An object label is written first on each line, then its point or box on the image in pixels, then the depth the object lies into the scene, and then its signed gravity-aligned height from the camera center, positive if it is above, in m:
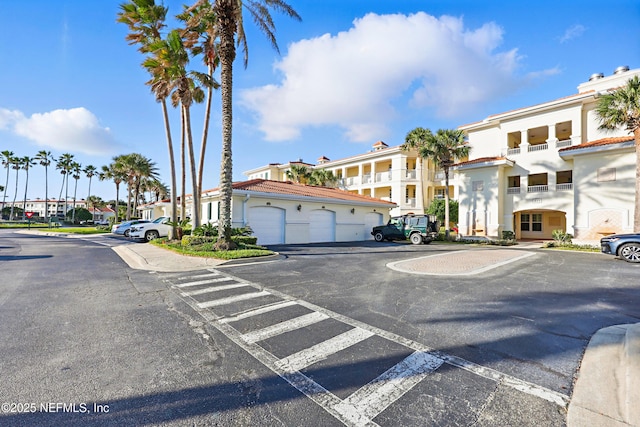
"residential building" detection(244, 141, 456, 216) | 30.86 +4.97
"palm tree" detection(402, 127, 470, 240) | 22.06 +5.86
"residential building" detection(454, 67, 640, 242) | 16.77 +3.54
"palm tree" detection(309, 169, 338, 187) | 36.25 +5.32
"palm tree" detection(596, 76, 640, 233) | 14.26 +5.84
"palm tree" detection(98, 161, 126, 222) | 37.78 +6.10
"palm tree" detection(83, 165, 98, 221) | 54.55 +8.95
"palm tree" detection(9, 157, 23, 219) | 50.78 +9.69
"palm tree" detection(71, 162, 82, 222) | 51.92 +8.80
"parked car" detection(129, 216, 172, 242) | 19.67 -1.05
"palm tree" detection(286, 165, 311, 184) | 36.94 +5.94
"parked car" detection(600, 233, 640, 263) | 10.42 -0.93
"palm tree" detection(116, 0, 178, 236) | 14.89 +10.49
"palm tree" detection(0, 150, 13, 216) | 48.55 +10.44
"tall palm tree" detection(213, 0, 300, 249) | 12.24 +5.70
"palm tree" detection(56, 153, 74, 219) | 49.56 +9.54
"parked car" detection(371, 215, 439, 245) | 19.55 -0.70
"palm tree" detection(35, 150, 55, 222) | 49.94 +10.50
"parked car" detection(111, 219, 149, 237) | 23.77 -1.12
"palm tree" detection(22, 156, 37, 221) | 51.63 +9.97
